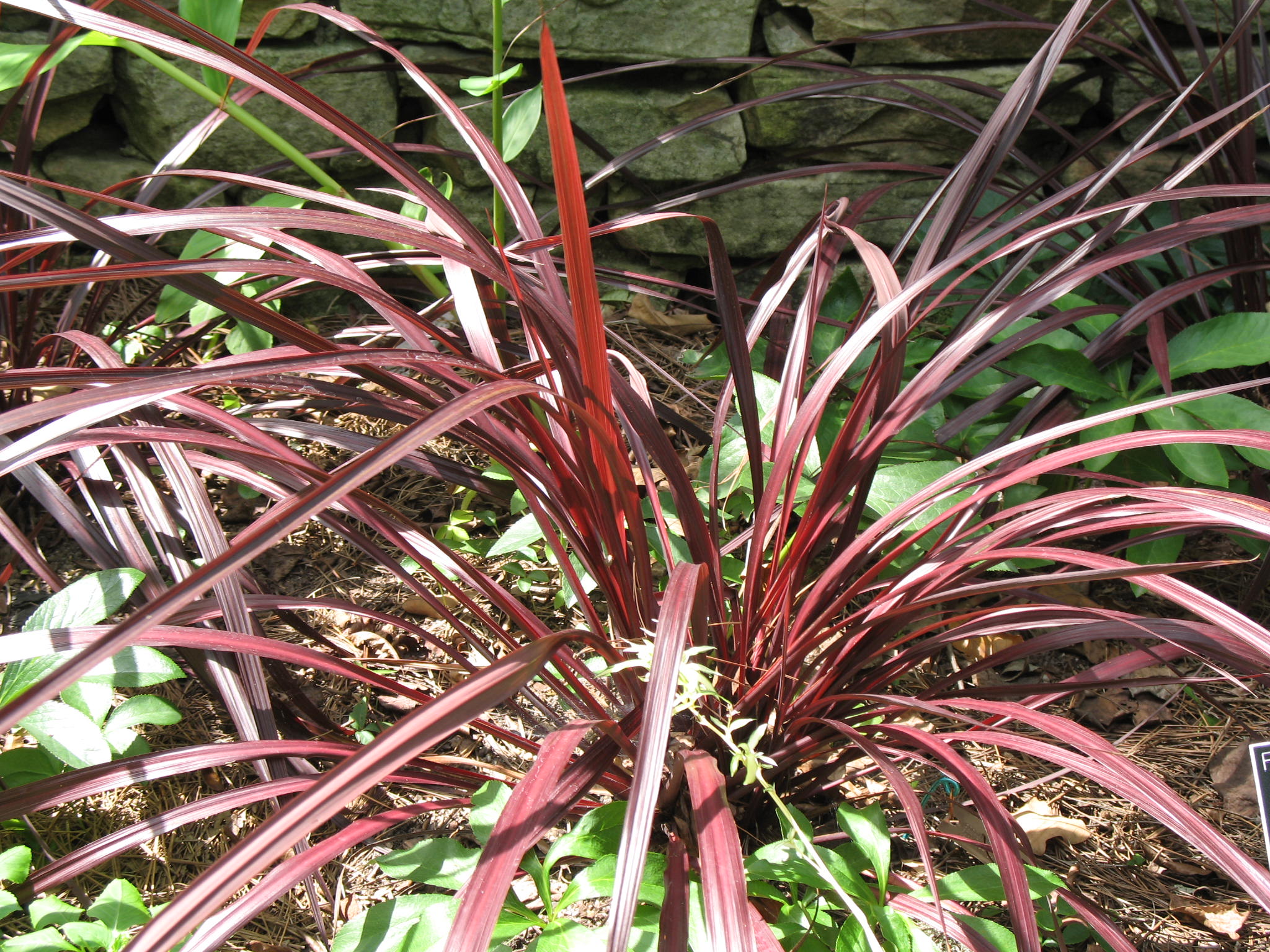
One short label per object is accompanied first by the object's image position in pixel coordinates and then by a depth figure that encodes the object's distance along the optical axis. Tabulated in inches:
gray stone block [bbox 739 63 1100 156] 72.6
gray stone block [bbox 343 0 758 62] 69.4
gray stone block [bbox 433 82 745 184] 73.3
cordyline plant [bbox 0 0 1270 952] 26.5
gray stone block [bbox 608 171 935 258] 76.7
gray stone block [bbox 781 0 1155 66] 70.4
